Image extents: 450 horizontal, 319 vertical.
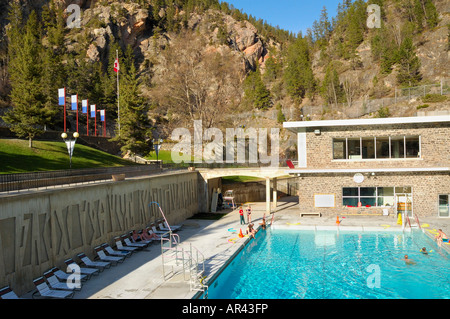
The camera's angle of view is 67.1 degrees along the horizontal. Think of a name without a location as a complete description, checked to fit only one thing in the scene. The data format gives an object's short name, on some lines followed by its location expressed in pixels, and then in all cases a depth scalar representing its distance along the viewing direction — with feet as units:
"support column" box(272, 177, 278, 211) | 102.61
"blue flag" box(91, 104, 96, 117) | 134.82
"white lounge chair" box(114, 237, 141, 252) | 55.52
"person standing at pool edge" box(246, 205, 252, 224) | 79.42
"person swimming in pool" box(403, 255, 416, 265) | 50.96
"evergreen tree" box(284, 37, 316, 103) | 285.64
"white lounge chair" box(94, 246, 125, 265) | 49.85
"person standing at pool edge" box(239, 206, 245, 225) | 78.01
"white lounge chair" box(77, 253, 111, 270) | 46.83
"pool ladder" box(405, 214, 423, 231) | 70.73
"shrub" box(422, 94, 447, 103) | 179.01
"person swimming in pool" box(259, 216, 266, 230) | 74.74
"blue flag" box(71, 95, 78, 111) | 118.42
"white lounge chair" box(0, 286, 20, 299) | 33.76
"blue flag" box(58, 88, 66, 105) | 110.44
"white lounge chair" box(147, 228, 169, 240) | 64.84
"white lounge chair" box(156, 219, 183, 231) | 70.85
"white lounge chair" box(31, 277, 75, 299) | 37.14
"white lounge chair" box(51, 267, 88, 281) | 41.22
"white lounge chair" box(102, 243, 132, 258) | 52.49
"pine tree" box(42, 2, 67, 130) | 189.47
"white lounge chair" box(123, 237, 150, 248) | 58.08
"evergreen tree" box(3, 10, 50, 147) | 96.17
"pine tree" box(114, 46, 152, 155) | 116.67
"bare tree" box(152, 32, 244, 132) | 124.98
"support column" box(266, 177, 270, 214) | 93.71
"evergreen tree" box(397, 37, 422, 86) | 224.12
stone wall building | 80.84
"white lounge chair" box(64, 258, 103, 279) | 43.66
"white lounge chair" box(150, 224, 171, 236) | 67.74
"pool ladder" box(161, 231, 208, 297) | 39.27
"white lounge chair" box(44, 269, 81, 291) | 39.25
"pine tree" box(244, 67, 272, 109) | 288.51
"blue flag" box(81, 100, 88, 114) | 134.00
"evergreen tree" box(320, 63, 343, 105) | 258.78
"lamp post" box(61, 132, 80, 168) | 63.05
